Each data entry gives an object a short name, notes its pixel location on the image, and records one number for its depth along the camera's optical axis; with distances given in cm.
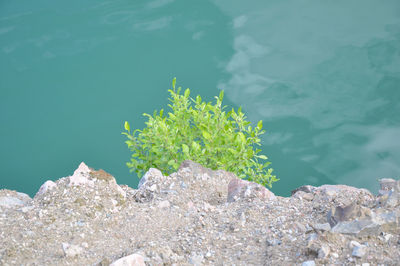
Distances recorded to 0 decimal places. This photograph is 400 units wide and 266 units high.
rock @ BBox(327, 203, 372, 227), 354
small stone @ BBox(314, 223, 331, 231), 347
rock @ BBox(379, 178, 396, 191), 466
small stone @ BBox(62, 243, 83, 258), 358
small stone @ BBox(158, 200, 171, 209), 433
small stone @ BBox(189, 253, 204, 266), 344
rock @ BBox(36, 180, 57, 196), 445
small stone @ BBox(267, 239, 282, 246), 361
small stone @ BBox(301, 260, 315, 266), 319
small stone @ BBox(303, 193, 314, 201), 443
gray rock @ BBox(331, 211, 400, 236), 342
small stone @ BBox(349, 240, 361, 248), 328
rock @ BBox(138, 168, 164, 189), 486
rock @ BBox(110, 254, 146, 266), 324
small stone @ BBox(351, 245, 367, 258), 319
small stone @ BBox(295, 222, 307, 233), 375
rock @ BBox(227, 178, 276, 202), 454
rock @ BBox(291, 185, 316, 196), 494
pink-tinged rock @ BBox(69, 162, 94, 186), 444
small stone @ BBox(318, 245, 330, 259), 322
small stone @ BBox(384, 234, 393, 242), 338
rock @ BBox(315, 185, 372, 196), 448
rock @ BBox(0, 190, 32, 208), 464
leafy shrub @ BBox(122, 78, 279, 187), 523
